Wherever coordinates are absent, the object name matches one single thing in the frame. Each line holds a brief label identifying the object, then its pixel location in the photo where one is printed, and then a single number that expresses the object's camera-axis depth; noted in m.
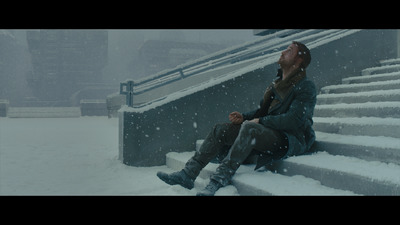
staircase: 2.53
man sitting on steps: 2.89
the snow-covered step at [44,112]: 16.06
